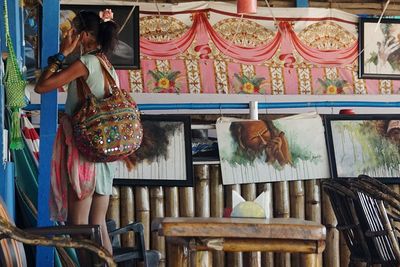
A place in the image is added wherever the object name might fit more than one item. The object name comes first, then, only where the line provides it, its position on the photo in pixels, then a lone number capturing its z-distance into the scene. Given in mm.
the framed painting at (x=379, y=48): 11617
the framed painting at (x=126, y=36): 10852
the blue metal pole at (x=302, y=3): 11531
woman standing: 5660
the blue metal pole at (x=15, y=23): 6648
